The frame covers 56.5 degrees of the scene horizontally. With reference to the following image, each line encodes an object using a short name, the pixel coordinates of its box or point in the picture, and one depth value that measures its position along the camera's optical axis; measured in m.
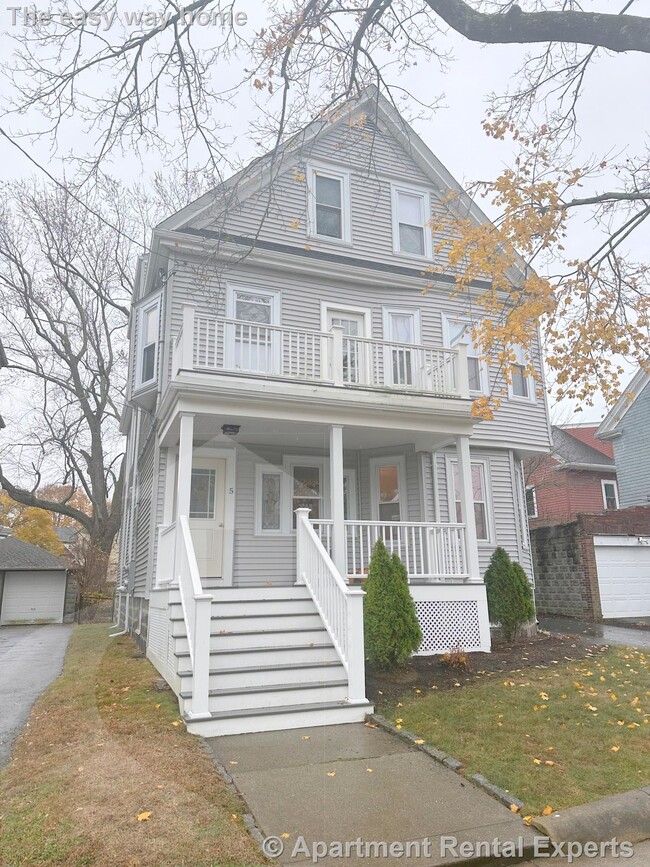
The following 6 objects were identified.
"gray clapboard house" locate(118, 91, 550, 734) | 6.73
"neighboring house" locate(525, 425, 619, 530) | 22.75
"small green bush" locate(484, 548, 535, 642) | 9.87
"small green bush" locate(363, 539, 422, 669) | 7.57
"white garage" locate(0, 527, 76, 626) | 23.64
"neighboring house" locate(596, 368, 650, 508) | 19.19
